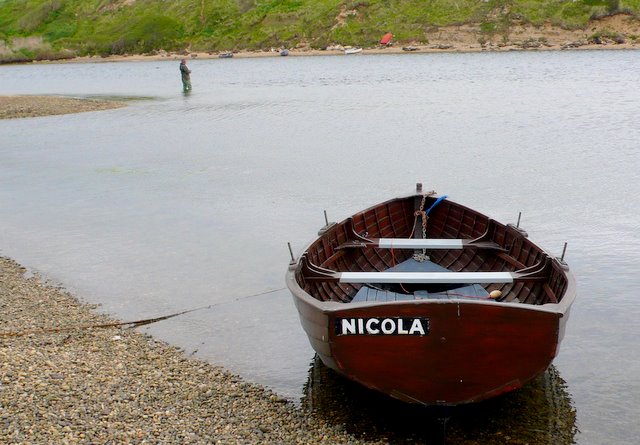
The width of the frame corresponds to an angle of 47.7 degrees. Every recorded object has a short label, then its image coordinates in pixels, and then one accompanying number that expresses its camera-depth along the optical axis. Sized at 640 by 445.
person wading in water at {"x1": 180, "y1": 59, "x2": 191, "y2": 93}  52.84
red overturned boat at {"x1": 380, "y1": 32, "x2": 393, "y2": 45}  95.44
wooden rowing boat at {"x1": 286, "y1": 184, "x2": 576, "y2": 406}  6.95
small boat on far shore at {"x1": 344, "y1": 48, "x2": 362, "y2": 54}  95.42
